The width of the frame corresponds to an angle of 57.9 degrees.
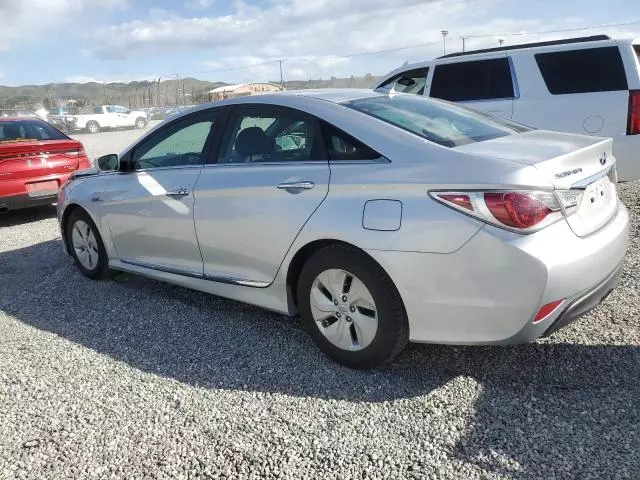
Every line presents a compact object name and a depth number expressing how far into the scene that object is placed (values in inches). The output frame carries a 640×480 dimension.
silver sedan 103.5
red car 291.0
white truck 1320.1
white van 241.0
